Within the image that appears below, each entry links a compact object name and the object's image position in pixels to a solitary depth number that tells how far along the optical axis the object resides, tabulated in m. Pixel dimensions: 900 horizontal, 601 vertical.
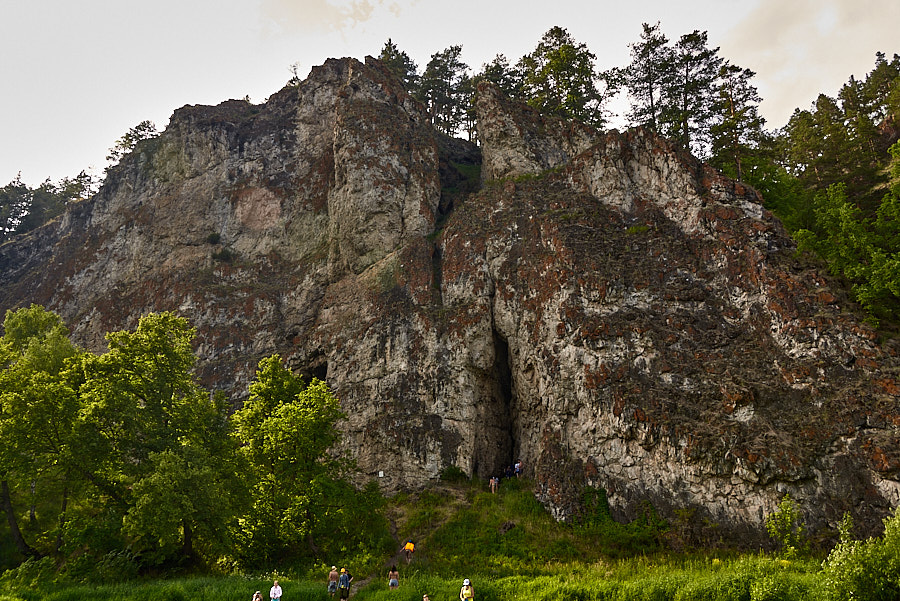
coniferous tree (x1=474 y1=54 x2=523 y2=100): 58.09
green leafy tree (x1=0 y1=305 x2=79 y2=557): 23.36
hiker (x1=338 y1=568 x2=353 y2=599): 19.34
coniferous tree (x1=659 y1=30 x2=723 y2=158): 41.94
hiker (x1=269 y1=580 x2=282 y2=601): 18.08
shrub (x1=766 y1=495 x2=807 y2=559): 19.44
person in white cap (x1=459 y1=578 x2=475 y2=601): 18.00
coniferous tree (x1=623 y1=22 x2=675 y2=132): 44.38
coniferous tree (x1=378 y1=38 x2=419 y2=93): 62.38
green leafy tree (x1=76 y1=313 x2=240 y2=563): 21.59
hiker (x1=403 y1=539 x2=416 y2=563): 23.11
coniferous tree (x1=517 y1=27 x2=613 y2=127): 48.62
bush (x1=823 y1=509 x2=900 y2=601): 14.09
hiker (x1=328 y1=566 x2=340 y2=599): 19.75
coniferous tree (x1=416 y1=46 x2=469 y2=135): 61.41
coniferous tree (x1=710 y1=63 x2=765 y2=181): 38.09
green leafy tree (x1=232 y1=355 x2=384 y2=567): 23.09
